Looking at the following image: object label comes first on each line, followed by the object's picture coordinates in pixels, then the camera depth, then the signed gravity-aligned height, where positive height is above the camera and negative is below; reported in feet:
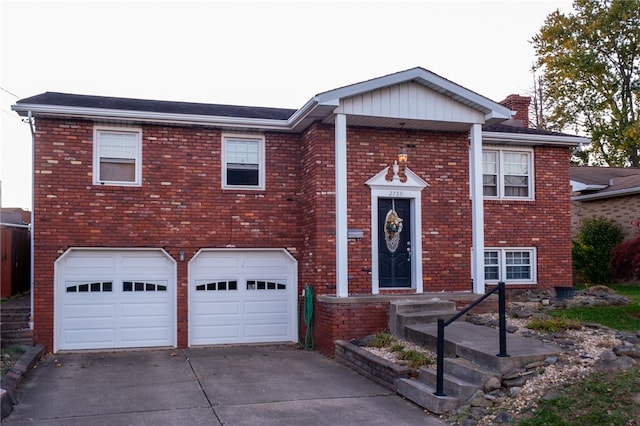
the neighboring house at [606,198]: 68.08 +3.57
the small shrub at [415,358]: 30.50 -6.24
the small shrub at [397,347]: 33.77 -6.23
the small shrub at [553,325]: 32.94 -4.92
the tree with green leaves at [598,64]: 88.89 +23.85
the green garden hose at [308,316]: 42.14 -5.66
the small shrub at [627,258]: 41.64 -1.93
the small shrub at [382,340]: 35.76 -6.20
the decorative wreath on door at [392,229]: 42.96 +0.11
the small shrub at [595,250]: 67.15 -2.07
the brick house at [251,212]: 40.50 +1.23
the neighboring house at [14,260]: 47.19 -2.27
